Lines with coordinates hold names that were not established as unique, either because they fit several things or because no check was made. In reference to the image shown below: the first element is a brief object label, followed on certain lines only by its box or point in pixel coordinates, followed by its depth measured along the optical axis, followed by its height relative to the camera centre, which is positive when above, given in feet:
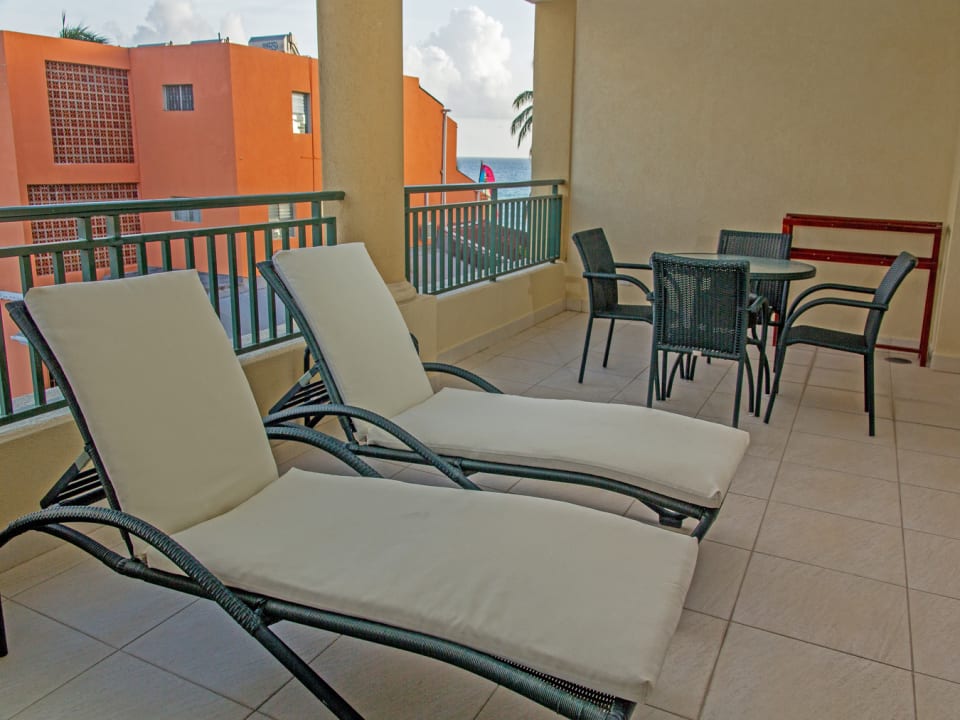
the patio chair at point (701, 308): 12.46 -2.00
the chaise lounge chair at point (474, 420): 8.13 -2.84
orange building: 82.02 +5.79
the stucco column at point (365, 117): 12.76 +1.04
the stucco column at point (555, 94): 22.54 +2.54
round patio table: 13.87 -1.53
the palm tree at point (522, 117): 97.09 +7.95
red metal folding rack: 18.29 -1.59
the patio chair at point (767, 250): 16.93 -1.40
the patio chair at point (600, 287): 15.55 -2.05
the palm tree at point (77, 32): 115.44 +21.03
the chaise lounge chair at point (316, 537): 5.24 -2.89
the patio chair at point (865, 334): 12.92 -2.56
